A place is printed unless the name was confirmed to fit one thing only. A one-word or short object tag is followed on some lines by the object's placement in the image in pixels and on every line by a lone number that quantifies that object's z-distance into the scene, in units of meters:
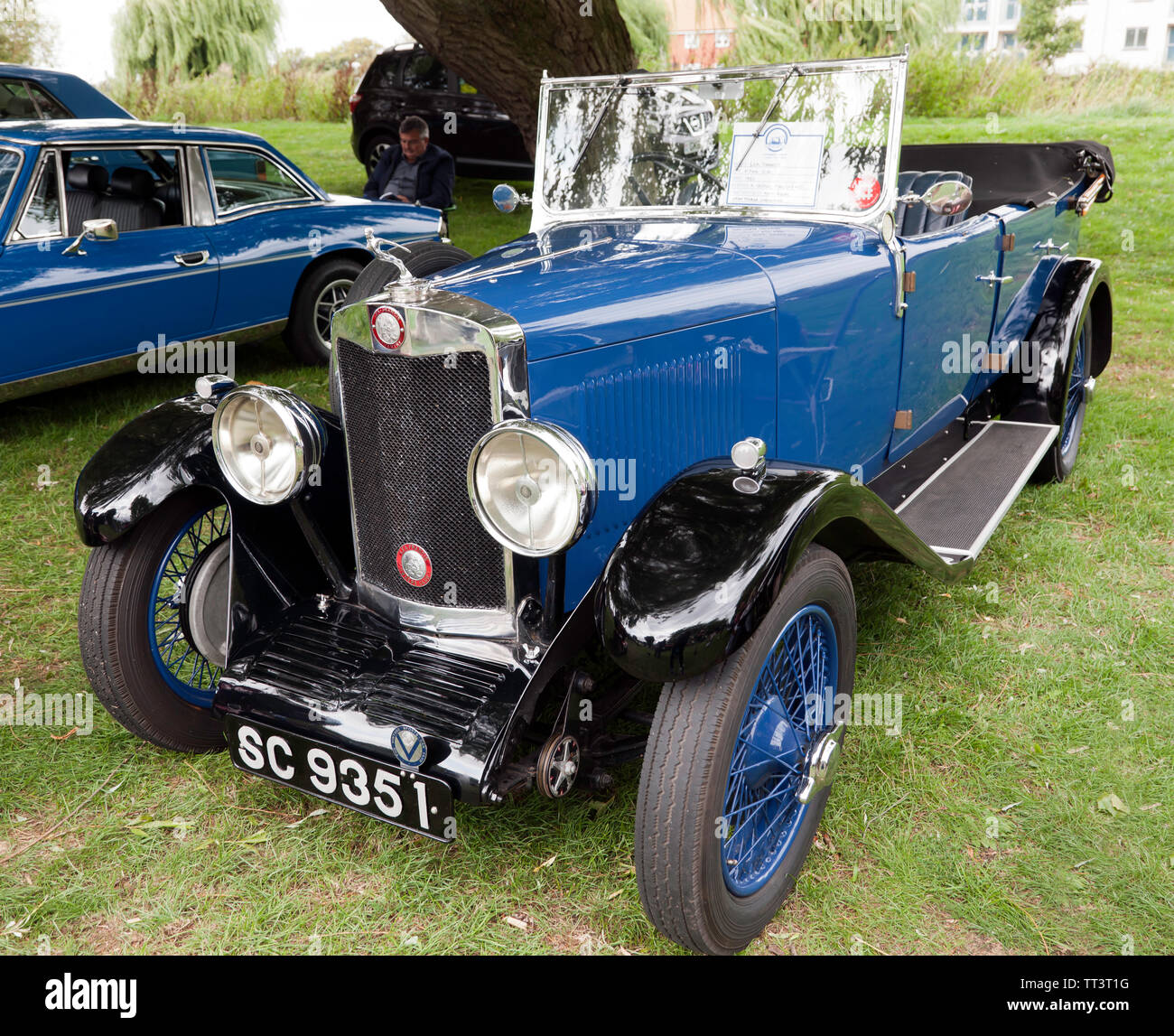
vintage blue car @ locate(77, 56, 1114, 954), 2.05
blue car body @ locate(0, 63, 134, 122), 8.02
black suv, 11.26
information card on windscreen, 3.37
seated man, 8.15
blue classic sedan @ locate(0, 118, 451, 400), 5.14
